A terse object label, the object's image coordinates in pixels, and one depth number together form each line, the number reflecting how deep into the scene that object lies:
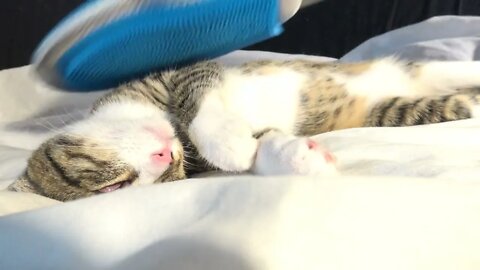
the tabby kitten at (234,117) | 0.18
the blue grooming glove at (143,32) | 0.18
